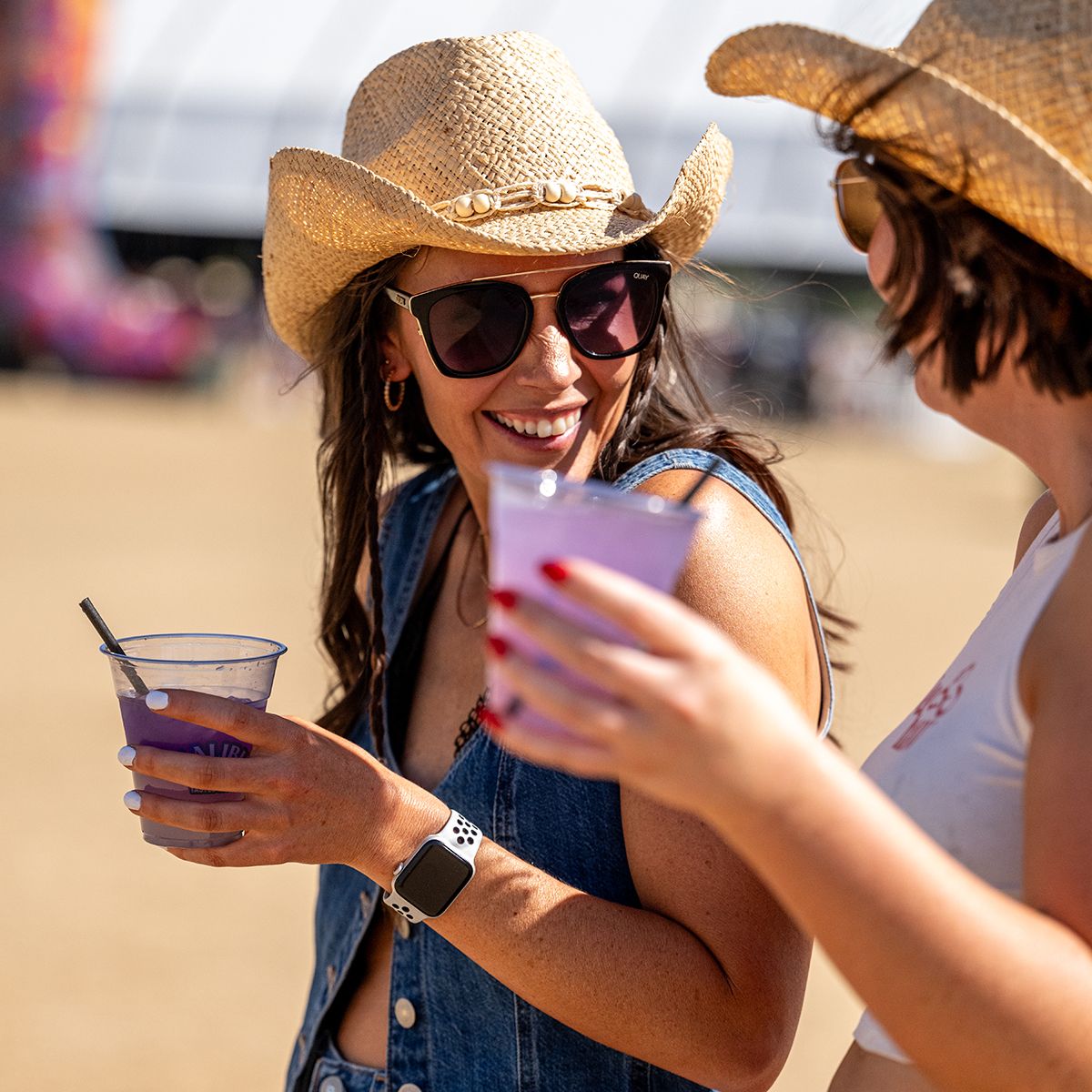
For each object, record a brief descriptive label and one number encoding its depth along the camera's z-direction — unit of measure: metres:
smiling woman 1.84
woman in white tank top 1.11
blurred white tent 37.34
